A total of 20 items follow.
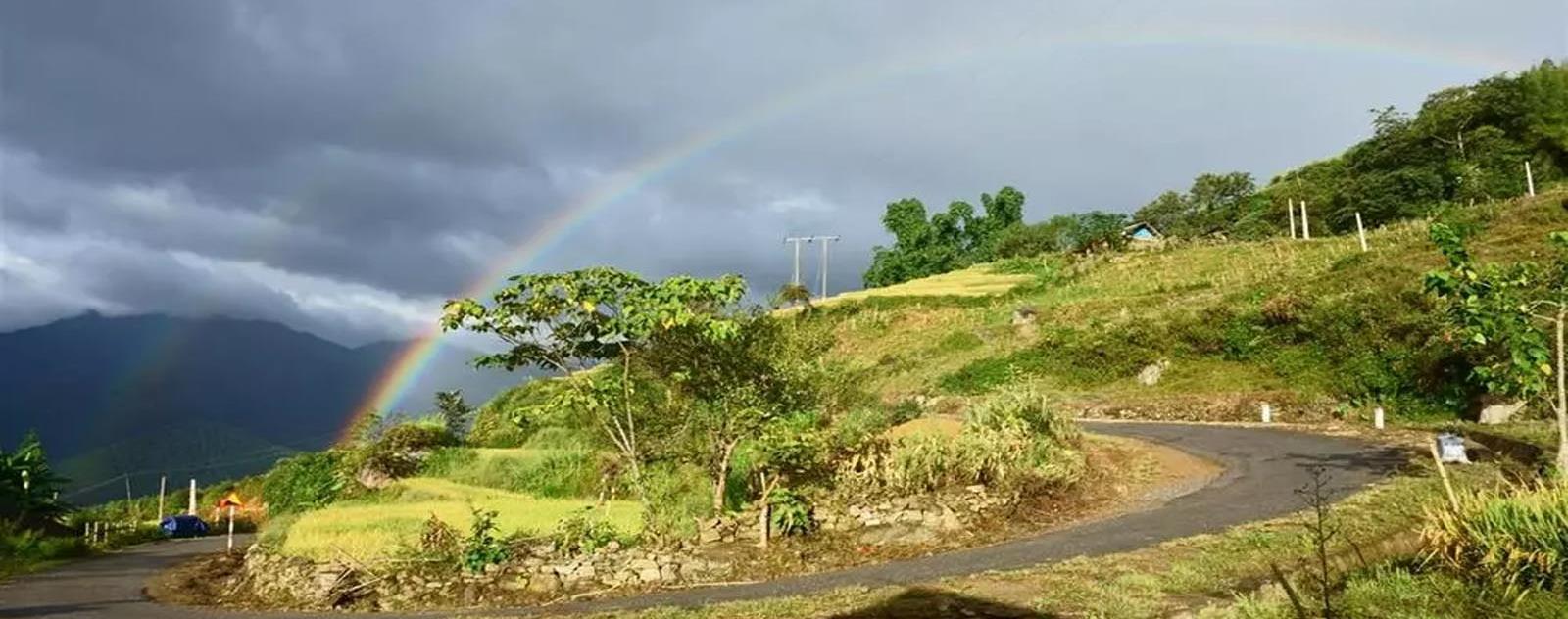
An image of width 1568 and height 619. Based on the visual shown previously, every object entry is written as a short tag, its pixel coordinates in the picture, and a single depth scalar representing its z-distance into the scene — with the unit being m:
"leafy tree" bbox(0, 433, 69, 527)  27.50
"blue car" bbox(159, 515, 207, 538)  32.38
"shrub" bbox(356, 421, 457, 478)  29.00
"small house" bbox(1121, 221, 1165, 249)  86.81
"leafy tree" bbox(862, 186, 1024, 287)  127.12
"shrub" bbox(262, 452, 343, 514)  28.77
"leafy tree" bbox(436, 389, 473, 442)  39.25
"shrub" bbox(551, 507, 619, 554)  14.55
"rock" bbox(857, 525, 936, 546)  15.41
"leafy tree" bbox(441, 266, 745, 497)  14.91
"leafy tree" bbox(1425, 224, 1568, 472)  13.83
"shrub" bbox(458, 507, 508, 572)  14.18
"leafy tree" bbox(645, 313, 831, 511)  16.22
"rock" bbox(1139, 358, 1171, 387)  41.00
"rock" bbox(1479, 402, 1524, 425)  26.00
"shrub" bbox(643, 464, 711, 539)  15.24
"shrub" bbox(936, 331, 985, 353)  54.88
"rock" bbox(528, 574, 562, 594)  13.80
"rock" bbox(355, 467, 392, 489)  28.38
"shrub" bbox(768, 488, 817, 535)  15.38
